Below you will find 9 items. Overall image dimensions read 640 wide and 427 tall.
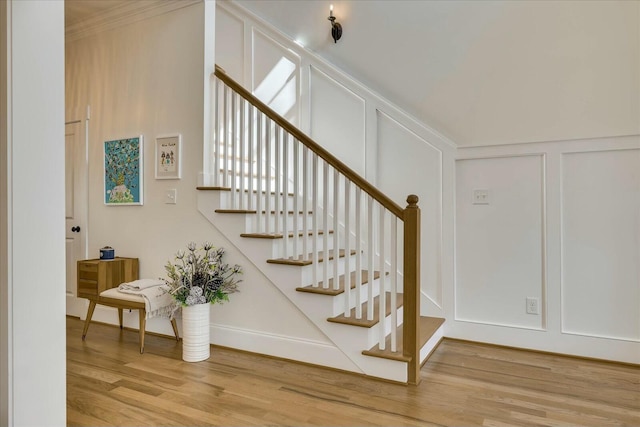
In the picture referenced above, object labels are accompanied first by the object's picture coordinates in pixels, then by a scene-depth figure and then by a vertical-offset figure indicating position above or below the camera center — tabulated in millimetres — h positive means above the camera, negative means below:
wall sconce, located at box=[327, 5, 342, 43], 3412 +1637
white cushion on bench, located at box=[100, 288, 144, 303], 2867 -599
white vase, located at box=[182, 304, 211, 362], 2689 -816
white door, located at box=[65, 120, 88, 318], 3777 +116
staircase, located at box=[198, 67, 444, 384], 2334 -240
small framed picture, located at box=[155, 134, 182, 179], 3254 +499
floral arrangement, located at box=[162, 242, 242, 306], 2711 -467
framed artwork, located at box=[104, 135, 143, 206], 3461 +401
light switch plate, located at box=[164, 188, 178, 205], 3273 +164
